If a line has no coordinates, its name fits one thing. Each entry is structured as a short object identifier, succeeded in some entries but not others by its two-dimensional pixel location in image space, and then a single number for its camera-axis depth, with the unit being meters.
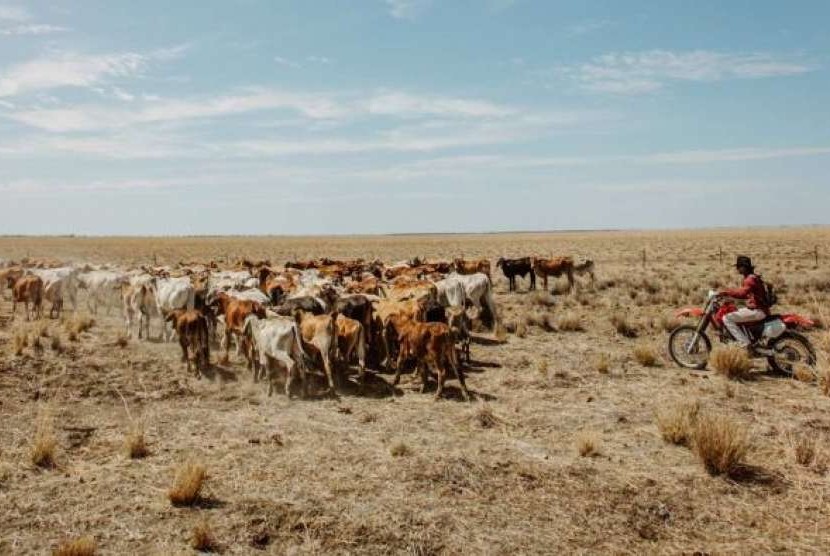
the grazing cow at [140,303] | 16.83
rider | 11.80
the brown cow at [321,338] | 11.68
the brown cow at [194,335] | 12.76
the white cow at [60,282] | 19.62
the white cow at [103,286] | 21.75
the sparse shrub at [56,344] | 14.41
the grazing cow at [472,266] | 27.33
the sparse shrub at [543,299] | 23.73
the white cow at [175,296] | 16.47
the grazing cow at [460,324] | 13.75
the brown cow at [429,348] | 11.02
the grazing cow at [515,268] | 28.81
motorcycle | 11.79
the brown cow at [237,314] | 13.72
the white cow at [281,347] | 11.20
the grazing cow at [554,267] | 28.58
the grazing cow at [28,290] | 19.12
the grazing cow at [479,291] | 18.47
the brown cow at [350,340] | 11.98
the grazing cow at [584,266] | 29.03
